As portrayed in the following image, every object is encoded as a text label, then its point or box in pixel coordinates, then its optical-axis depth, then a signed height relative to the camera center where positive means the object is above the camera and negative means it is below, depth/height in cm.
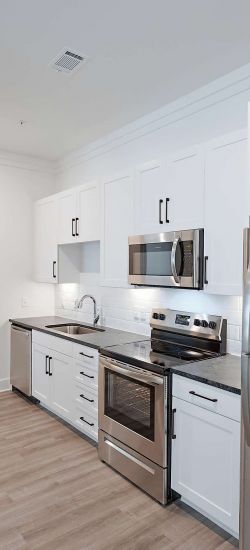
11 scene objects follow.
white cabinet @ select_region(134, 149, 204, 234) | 248 +55
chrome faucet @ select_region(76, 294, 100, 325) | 388 -38
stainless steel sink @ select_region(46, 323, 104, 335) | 397 -64
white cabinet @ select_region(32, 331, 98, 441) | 301 -99
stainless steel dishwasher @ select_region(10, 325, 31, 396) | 398 -99
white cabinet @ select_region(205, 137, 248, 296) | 221 +34
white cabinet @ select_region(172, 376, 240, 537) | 193 -104
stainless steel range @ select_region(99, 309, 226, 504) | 229 -82
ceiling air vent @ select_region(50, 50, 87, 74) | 240 +138
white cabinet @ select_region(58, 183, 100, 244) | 348 +55
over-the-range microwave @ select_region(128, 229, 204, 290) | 244 +8
